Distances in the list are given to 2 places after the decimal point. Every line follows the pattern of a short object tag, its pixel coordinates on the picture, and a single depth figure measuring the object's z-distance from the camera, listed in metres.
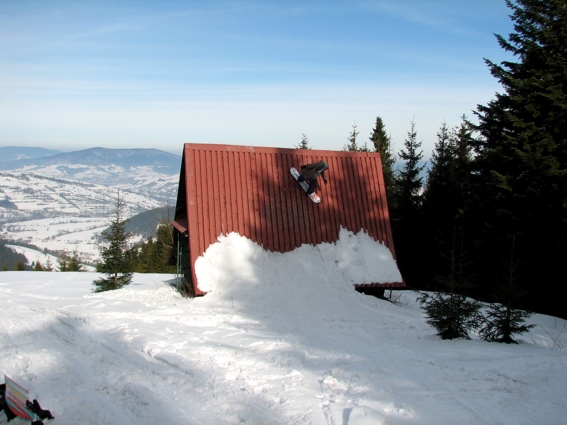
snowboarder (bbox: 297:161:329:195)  12.59
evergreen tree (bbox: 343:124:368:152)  36.16
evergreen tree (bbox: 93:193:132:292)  18.00
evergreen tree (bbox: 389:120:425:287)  26.94
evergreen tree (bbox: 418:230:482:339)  7.36
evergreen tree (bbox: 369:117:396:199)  32.06
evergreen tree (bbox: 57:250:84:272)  43.00
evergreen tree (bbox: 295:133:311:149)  36.12
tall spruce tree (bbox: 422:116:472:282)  25.56
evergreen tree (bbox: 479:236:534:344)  7.01
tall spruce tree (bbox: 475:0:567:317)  14.06
